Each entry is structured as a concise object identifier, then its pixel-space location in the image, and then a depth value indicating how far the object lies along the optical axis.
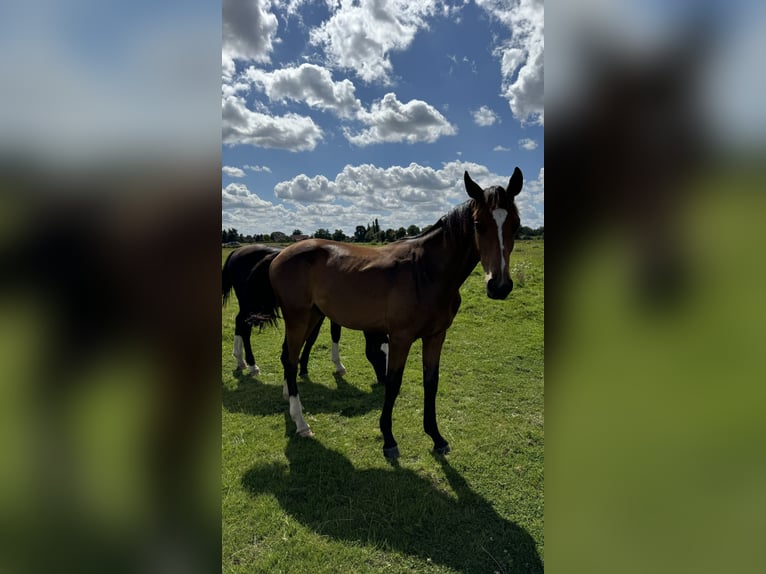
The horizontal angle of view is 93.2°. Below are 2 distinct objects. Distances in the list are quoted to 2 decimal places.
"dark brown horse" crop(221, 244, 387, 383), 5.80
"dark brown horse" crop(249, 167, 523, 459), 3.63
